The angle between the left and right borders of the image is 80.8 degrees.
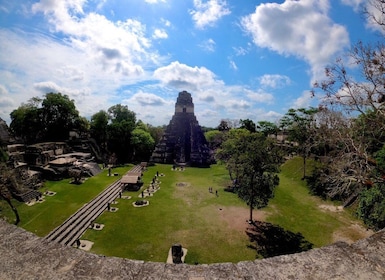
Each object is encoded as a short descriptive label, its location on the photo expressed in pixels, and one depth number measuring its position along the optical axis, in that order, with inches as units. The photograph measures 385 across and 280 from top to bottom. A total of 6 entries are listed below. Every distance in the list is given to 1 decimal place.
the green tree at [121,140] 1691.7
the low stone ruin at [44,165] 918.0
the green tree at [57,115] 1621.6
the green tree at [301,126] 1188.9
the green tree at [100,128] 1819.6
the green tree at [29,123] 1611.7
